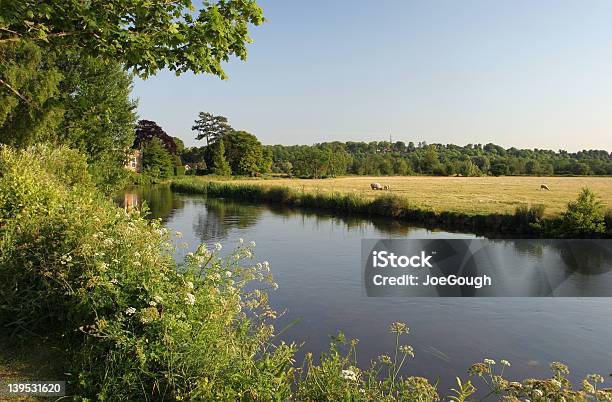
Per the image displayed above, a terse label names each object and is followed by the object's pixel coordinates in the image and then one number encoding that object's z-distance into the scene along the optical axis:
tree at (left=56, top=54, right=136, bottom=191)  20.55
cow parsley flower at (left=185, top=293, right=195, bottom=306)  3.48
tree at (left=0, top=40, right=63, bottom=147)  12.75
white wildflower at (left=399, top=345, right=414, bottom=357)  3.68
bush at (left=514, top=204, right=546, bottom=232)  20.61
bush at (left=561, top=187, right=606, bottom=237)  18.78
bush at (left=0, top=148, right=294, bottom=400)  3.45
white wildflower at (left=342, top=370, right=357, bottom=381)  3.06
